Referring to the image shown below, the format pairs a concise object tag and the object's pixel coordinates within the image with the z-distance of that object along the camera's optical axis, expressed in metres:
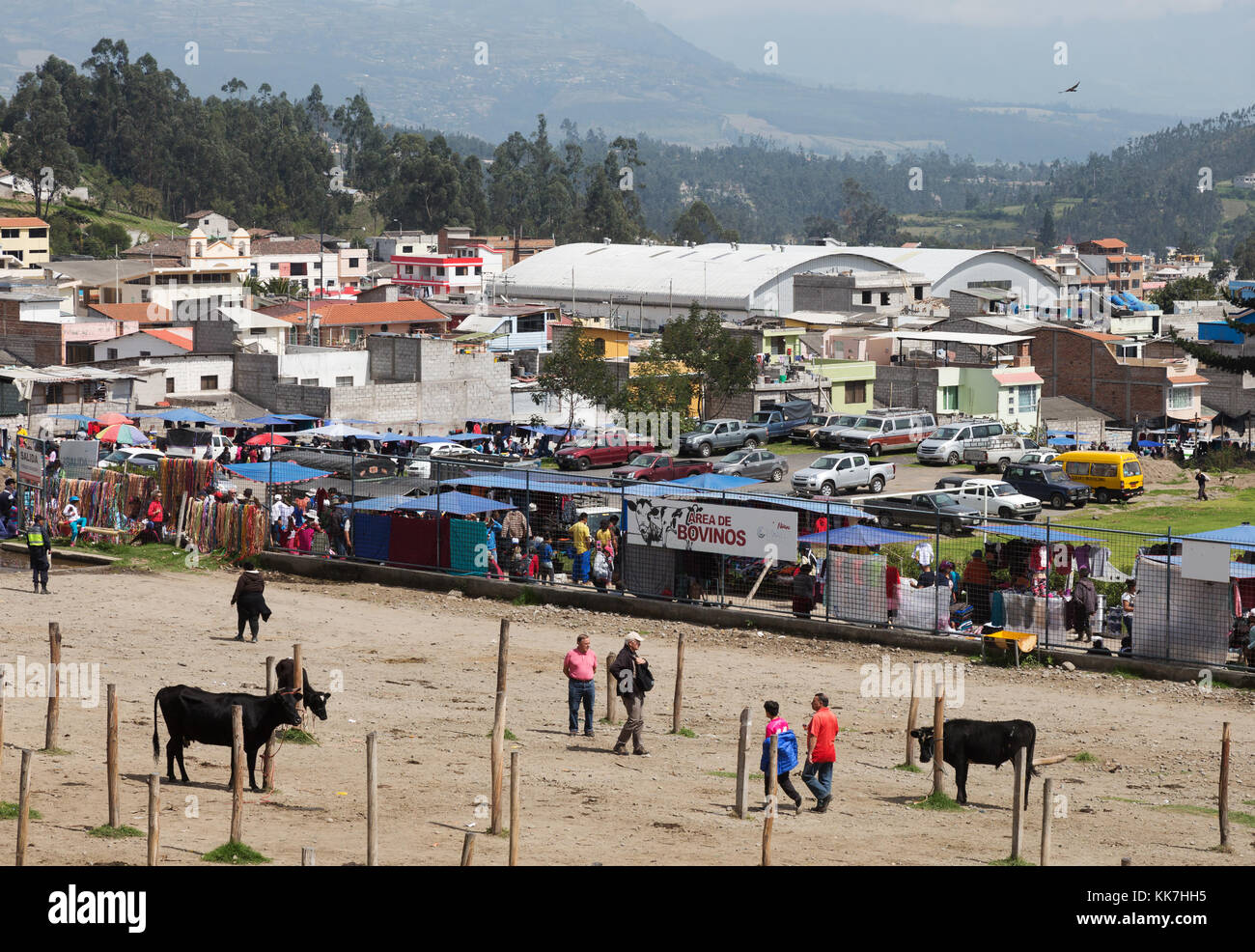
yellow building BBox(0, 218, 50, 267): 121.81
